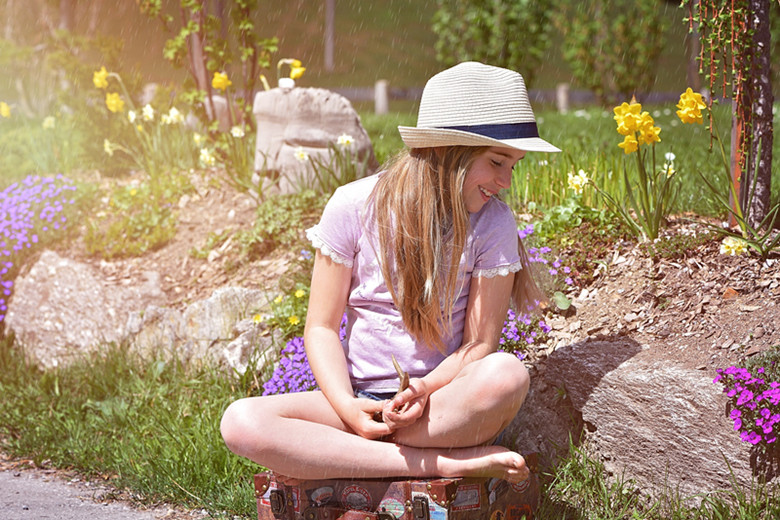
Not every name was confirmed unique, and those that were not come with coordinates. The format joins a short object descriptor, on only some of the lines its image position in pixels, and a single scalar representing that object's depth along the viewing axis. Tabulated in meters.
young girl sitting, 2.47
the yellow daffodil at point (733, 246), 3.18
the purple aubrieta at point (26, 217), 4.87
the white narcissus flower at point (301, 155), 4.62
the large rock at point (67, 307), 4.53
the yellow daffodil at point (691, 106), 3.25
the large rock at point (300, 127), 4.88
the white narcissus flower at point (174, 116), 5.24
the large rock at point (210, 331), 3.92
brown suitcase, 2.43
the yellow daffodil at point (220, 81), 5.08
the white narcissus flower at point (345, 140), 4.63
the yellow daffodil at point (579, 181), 3.77
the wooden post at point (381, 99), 13.78
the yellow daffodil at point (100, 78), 5.51
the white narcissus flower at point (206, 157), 5.01
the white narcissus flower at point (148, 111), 5.30
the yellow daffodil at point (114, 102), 5.46
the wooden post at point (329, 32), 19.80
